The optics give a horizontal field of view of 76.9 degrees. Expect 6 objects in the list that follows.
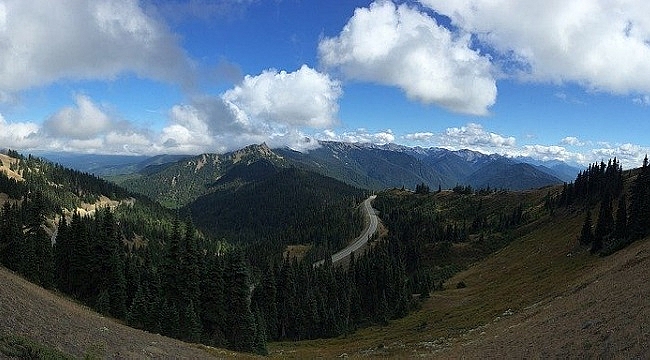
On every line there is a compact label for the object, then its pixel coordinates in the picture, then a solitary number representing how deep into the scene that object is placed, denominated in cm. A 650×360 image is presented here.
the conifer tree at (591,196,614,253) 7144
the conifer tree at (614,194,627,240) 7023
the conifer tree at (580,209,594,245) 8256
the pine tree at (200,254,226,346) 6306
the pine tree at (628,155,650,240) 6172
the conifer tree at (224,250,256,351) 6196
